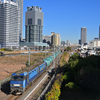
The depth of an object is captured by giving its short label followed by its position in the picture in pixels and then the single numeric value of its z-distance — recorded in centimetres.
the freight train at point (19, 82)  1459
